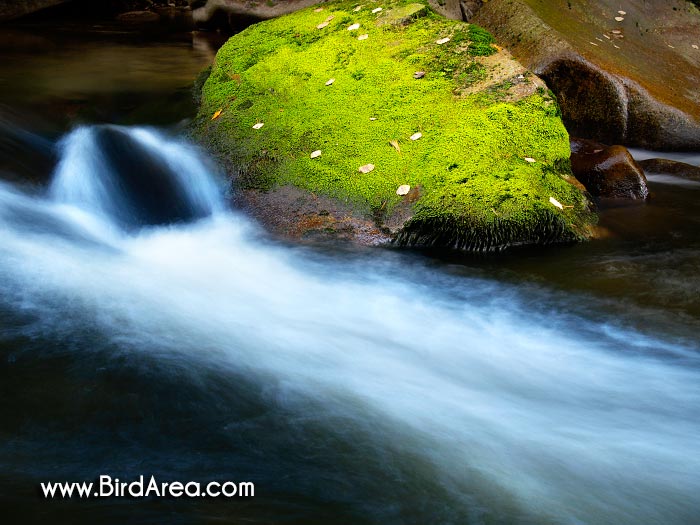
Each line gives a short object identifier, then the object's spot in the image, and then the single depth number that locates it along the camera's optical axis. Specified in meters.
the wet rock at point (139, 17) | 12.16
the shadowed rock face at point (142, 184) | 5.56
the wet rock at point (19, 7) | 11.39
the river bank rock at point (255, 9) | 7.81
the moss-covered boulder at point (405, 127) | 4.91
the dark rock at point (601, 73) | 7.22
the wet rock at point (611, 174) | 6.14
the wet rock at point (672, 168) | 6.89
